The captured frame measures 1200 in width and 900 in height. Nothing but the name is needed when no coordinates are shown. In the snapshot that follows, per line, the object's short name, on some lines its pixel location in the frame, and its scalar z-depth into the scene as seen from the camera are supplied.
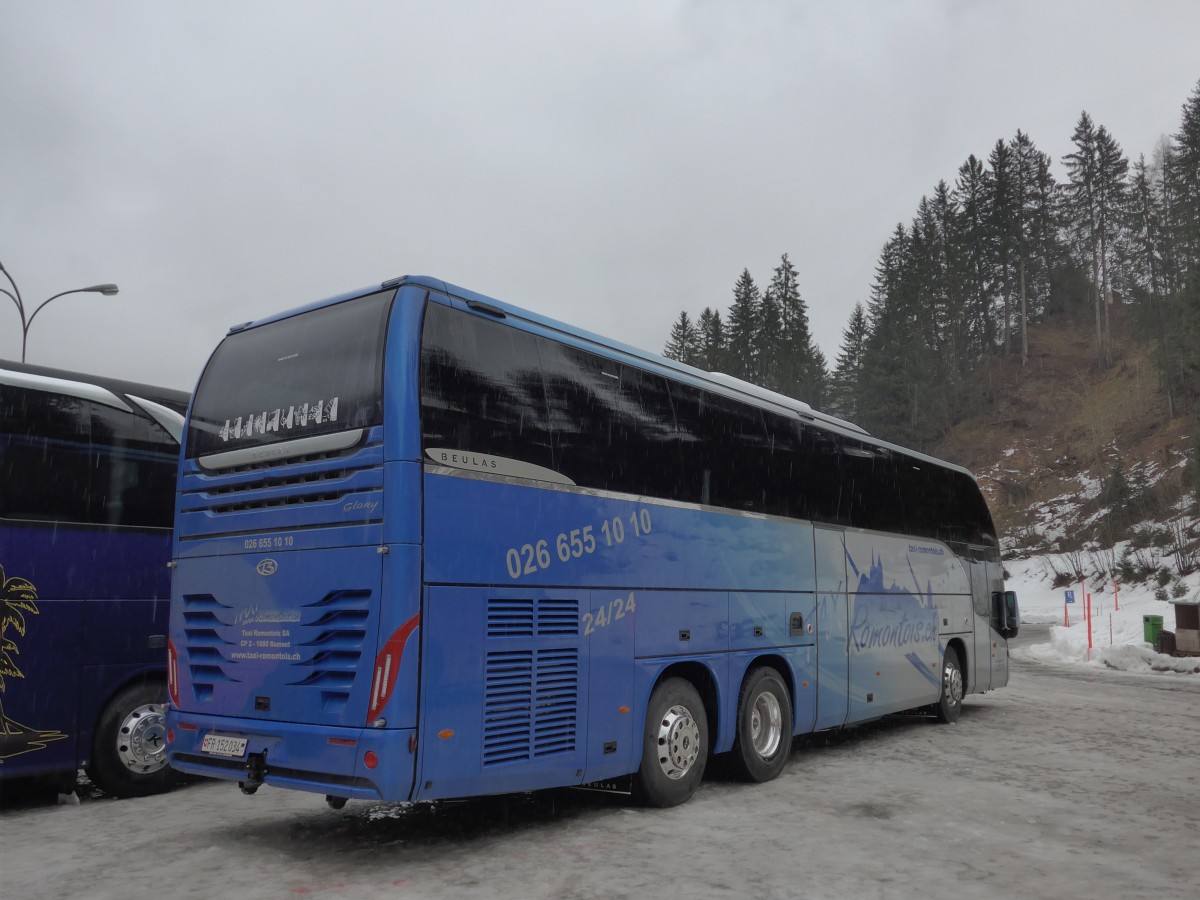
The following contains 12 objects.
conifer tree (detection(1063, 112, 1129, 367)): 73.56
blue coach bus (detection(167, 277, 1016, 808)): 6.25
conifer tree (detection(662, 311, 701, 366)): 83.44
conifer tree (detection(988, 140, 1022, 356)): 71.50
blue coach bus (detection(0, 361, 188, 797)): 8.03
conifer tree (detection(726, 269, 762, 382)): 75.06
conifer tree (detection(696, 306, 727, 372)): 77.94
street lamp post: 22.87
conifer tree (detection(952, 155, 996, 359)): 72.38
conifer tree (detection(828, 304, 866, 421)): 71.66
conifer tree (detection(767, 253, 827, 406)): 72.56
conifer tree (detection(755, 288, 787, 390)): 73.31
